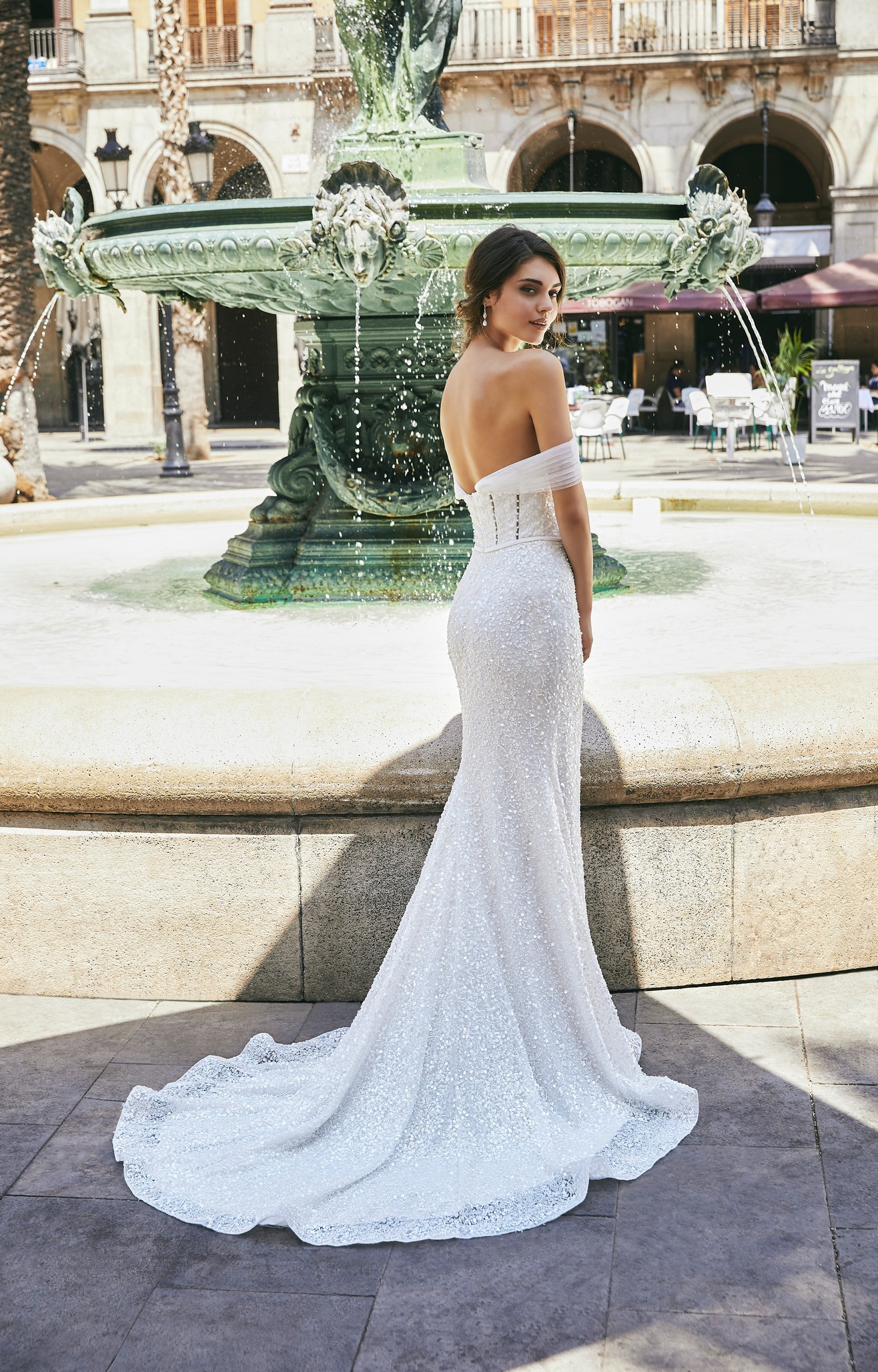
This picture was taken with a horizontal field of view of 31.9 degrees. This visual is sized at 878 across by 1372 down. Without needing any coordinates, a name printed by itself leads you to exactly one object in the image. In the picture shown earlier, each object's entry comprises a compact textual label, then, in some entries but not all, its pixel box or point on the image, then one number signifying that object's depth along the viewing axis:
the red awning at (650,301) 25.84
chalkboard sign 22.88
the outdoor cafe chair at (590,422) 21.90
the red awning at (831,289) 24.33
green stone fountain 5.43
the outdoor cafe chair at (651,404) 29.09
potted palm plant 24.09
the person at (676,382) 29.72
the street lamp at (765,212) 24.97
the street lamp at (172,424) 20.66
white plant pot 15.52
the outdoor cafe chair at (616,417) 21.95
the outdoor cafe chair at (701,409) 22.44
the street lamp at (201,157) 19.00
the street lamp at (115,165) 19.03
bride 2.99
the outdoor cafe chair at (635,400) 26.05
